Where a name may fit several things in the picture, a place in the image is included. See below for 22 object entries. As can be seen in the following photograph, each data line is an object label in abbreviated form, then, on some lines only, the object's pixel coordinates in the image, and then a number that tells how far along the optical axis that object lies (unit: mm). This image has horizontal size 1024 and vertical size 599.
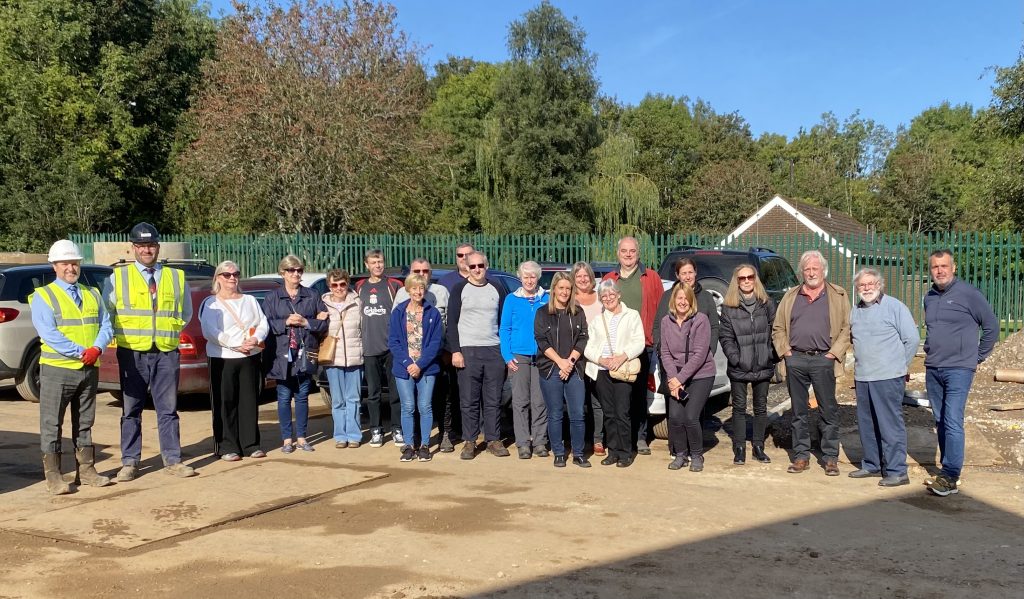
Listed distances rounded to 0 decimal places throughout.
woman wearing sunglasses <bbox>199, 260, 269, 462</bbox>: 8445
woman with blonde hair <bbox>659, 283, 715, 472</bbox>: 8125
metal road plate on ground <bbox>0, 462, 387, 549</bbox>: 6195
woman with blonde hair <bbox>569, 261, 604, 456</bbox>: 8453
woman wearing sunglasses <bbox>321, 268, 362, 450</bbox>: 9047
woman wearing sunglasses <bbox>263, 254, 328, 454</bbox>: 8820
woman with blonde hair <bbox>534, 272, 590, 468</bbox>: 8289
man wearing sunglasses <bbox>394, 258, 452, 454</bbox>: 8828
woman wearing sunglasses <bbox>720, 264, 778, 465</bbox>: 8125
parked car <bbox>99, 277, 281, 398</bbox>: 10828
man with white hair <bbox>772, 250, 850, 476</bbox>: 7906
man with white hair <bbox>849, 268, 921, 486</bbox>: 7574
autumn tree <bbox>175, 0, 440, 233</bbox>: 28219
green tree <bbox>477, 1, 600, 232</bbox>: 43406
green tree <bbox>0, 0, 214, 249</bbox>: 31734
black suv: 13875
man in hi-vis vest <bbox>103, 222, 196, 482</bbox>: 7781
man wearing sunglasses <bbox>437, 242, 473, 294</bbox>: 8898
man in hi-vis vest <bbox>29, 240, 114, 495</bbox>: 7227
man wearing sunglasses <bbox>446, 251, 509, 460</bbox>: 8586
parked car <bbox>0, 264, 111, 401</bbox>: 11641
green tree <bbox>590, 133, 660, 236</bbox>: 39656
